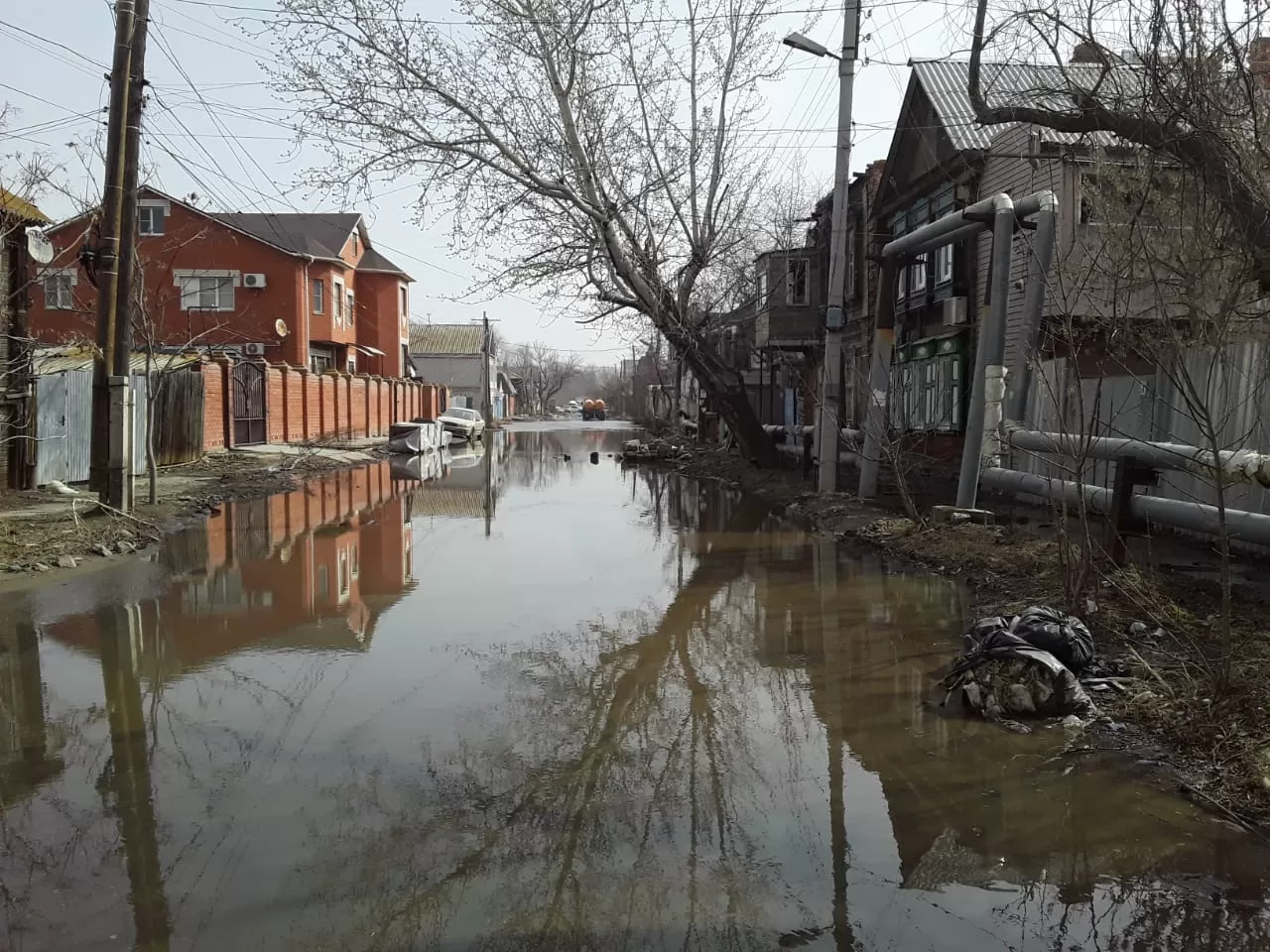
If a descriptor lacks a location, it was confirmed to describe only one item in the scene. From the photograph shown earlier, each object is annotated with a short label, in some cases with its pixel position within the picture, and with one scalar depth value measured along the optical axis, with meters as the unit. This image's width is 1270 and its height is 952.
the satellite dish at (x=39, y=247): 14.61
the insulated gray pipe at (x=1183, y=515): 7.62
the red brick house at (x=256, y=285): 36.94
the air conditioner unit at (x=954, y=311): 20.11
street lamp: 16.81
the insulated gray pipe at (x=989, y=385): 11.91
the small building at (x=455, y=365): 83.19
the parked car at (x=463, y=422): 44.38
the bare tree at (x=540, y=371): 130.12
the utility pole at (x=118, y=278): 12.52
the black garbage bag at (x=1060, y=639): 6.15
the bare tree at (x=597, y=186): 19.23
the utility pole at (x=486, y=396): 63.60
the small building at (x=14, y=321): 13.55
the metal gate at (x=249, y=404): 26.73
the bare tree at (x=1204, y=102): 6.24
